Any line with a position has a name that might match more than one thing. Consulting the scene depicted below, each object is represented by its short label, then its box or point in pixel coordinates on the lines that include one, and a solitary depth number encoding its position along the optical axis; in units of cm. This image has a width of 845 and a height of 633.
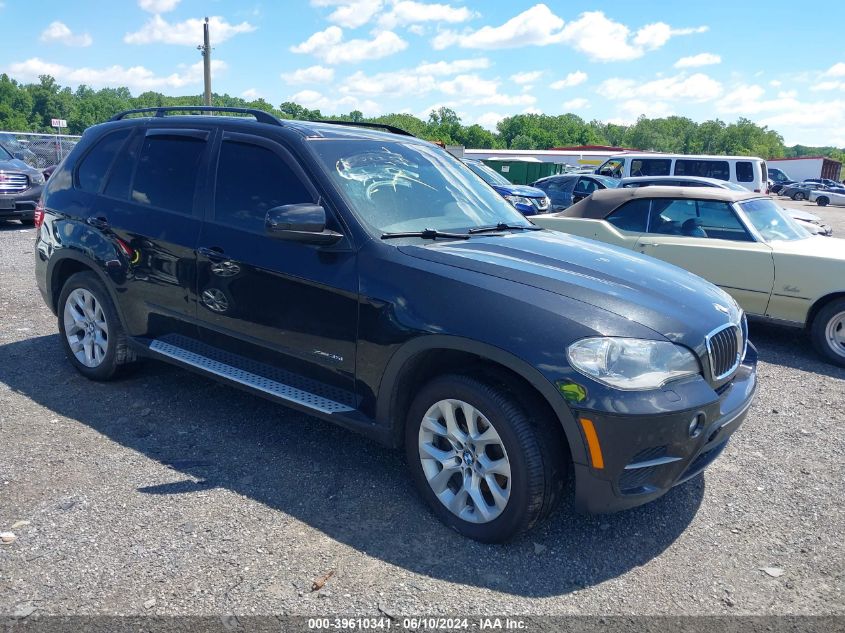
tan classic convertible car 641
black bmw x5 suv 288
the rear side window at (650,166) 1961
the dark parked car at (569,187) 1820
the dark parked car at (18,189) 1315
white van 1806
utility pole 2711
